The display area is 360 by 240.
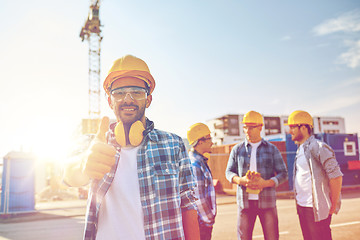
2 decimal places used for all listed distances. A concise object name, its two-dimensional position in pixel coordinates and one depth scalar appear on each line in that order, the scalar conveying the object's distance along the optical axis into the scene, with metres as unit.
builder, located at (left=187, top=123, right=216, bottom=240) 3.25
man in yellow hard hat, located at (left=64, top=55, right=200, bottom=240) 1.57
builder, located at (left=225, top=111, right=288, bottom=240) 3.48
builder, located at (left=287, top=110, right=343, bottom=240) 3.22
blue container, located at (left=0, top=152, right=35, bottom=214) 10.66
